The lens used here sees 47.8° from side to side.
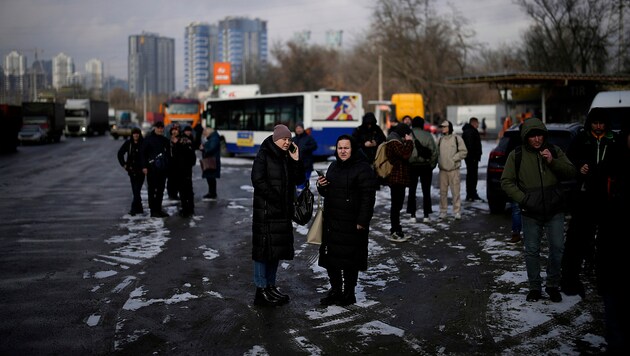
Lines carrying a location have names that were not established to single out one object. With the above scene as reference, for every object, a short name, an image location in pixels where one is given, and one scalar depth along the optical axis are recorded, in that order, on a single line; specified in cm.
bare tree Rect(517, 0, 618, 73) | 5453
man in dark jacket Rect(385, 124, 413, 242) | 1102
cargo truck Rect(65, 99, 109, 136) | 6838
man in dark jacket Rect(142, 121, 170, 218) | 1371
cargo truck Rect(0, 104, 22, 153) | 3803
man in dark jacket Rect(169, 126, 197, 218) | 1398
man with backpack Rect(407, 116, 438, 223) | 1277
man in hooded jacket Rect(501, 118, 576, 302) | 709
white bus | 2922
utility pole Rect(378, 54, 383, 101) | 6364
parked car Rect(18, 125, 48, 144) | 4919
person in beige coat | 1305
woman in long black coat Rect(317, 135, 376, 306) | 711
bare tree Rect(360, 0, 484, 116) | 7006
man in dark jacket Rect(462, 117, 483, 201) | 1583
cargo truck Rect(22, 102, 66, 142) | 5278
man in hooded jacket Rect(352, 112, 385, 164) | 1369
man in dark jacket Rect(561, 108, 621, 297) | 602
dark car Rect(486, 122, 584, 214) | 1277
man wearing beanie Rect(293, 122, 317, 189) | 1587
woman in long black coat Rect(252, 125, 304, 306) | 711
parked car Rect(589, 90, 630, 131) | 1342
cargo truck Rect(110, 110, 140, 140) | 6222
